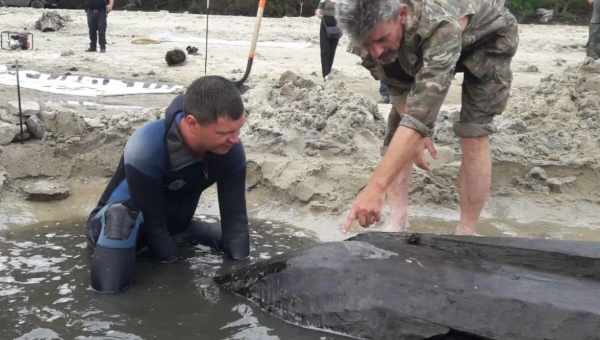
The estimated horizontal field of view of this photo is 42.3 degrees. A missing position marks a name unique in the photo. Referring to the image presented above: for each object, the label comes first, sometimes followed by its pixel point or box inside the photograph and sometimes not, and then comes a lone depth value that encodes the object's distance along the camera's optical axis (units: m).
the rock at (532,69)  10.94
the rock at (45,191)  5.02
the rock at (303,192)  5.00
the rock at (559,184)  5.13
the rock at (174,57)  10.52
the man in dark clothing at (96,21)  11.86
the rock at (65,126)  5.62
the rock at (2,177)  5.07
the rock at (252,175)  5.26
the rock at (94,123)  5.68
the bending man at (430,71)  3.05
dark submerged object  2.77
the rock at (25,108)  5.72
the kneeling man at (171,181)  3.40
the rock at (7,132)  5.42
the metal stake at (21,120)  5.53
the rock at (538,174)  5.17
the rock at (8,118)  5.60
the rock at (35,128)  5.55
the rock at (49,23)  15.48
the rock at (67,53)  11.32
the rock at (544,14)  21.85
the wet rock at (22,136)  5.50
